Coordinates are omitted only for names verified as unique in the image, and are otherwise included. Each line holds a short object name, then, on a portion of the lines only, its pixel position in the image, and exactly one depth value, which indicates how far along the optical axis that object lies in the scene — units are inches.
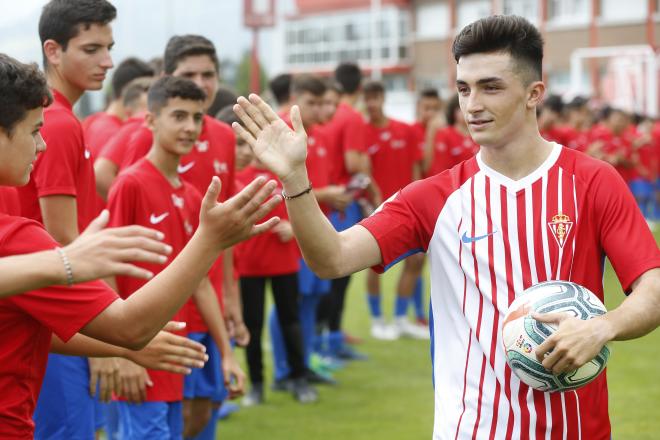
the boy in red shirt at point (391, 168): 392.8
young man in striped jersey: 119.4
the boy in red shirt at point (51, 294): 102.2
